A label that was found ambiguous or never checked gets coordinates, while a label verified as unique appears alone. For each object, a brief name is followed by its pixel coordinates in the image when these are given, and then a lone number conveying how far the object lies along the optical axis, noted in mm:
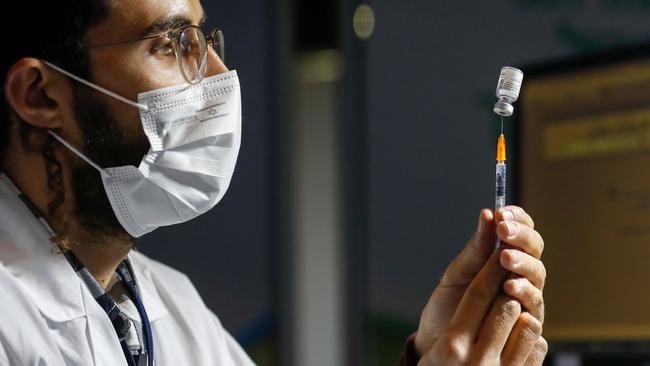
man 1293
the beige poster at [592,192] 1690
